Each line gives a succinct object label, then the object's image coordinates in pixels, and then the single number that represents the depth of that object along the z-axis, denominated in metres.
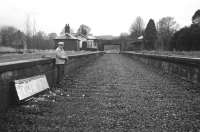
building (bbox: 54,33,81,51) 92.56
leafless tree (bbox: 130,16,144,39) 126.56
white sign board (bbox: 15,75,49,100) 5.42
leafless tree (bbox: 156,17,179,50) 99.44
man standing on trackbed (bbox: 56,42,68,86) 8.98
